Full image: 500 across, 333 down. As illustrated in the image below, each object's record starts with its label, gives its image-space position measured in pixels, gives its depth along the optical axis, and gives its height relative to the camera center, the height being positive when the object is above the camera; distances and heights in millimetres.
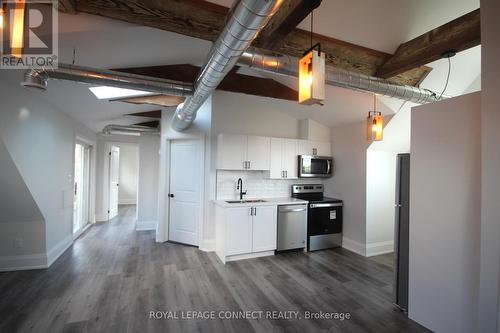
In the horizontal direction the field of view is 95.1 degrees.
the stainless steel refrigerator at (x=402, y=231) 2555 -732
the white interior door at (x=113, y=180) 6352 -510
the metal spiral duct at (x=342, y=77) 2215 +996
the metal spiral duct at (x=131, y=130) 5363 +792
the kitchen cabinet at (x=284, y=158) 4383 +144
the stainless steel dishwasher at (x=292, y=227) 4078 -1105
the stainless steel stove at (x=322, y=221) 4316 -1061
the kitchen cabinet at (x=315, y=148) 4652 +386
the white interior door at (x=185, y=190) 4371 -510
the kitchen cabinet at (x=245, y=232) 3695 -1123
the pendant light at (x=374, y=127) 3252 +573
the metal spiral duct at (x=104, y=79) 1989 +837
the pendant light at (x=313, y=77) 1554 +615
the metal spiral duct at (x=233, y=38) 1199 +821
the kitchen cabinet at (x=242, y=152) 4023 +234
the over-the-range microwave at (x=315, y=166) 4527 +1
